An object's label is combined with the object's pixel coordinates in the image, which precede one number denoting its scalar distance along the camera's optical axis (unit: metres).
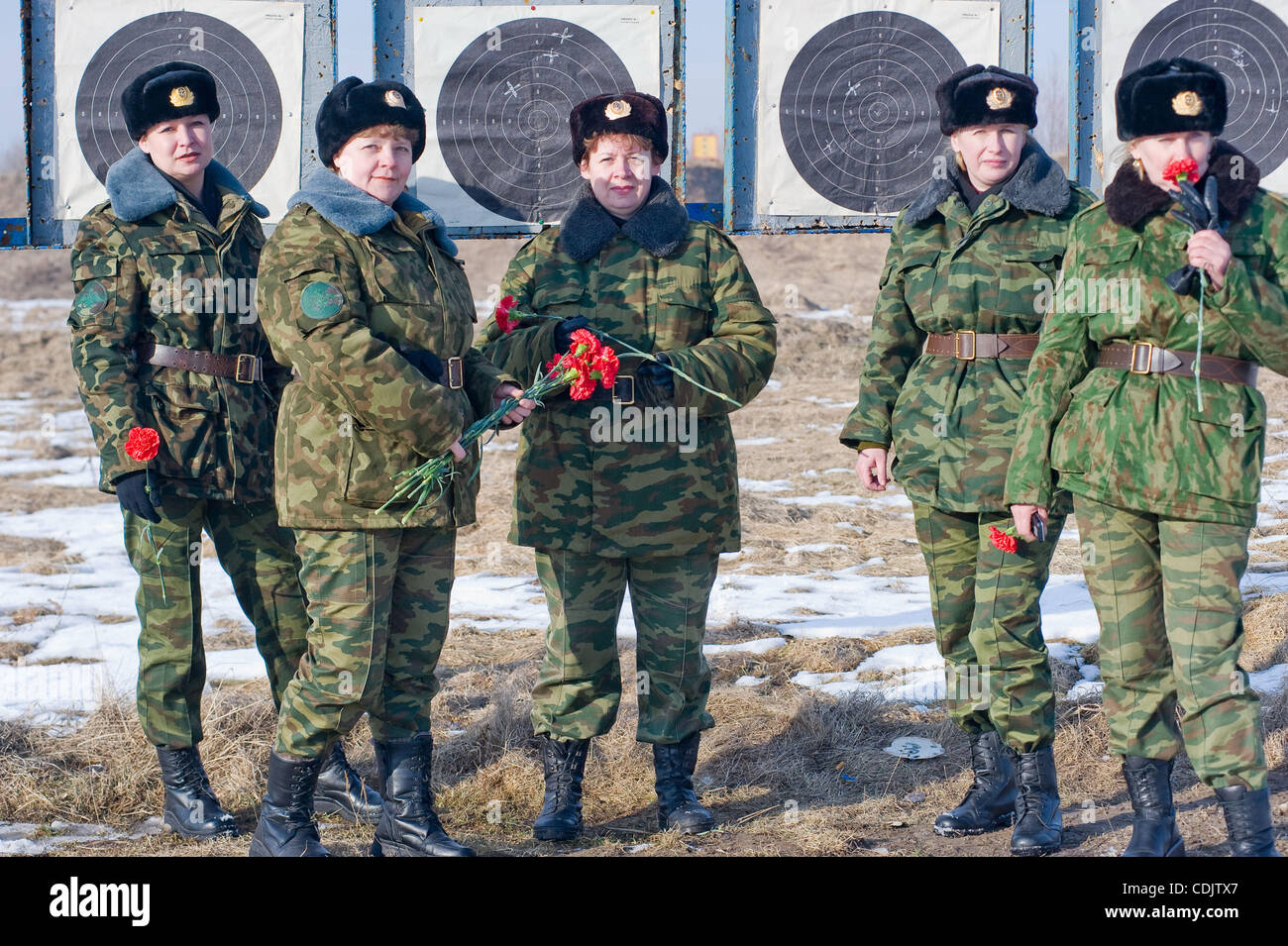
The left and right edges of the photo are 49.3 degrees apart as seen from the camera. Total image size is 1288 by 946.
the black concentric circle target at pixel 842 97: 5.55
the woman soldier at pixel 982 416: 3.92
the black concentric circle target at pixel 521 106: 5.46
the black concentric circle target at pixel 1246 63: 5.46
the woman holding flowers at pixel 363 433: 3.53
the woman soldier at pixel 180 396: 4.10
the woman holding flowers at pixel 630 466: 4.08
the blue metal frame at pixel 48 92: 5.47
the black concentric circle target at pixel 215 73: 5.51
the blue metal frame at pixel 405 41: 5.49
